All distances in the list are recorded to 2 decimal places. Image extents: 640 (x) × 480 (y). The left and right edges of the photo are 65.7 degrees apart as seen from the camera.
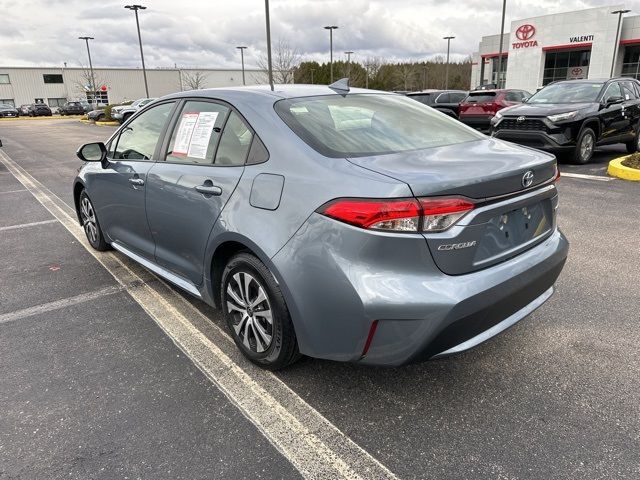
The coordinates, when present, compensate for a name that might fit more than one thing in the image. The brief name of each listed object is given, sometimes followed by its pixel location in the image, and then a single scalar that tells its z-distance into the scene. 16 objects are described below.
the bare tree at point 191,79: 72.90
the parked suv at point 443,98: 17.69
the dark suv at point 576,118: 9.22
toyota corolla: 2.17
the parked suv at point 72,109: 52.62
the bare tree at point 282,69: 45.73
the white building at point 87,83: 74.56
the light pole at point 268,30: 22.45
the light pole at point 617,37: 36.98
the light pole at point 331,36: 41.80
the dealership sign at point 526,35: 44.41
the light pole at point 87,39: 54.22
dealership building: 39.94
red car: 15.34
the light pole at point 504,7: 26.56
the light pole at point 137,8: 36.84
